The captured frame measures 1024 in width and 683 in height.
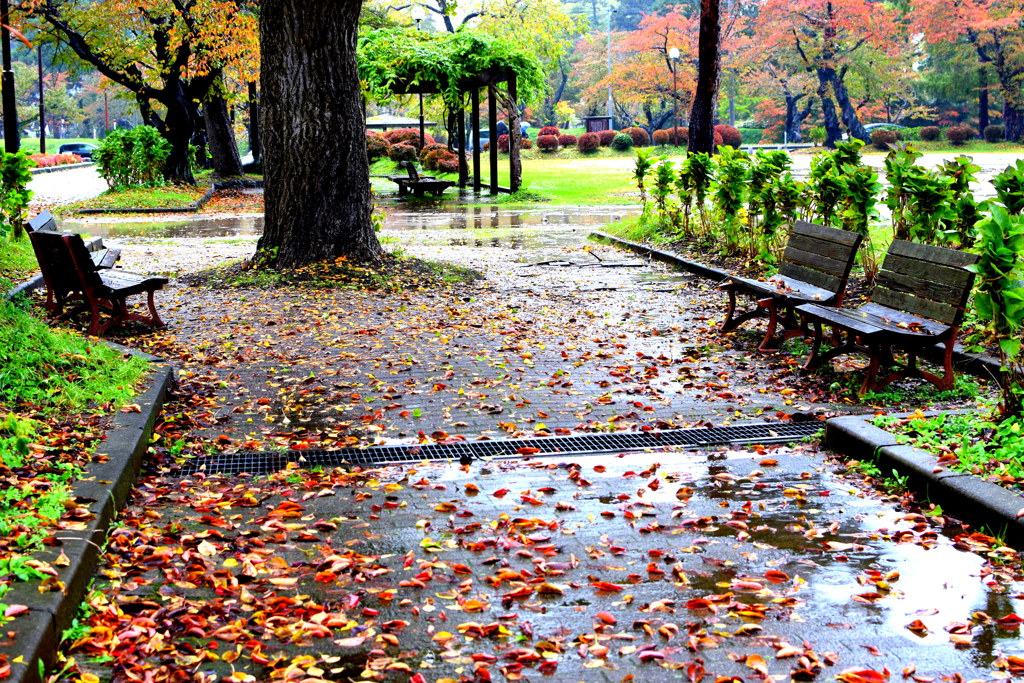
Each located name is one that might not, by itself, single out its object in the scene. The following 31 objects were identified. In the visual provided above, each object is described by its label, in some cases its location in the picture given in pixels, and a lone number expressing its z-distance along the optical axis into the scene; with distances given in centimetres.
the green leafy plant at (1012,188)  721
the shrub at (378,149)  4431
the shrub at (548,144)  4900
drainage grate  554
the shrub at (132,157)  2689
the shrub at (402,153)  4312
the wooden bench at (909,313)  648
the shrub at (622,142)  5081
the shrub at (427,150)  3716
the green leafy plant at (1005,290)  532
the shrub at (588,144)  4916
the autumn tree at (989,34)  4500
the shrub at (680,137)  5339
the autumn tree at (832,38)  4794
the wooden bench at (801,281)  788
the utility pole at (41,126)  5462
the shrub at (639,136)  5191
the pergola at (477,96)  2538
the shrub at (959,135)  4966
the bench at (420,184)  2708
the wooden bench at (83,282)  835
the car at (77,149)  7119
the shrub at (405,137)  4730
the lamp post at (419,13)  3351
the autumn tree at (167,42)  2659
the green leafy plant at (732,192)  1215
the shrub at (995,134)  5109
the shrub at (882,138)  4884
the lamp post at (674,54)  4669
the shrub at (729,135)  5013
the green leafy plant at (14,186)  1268
